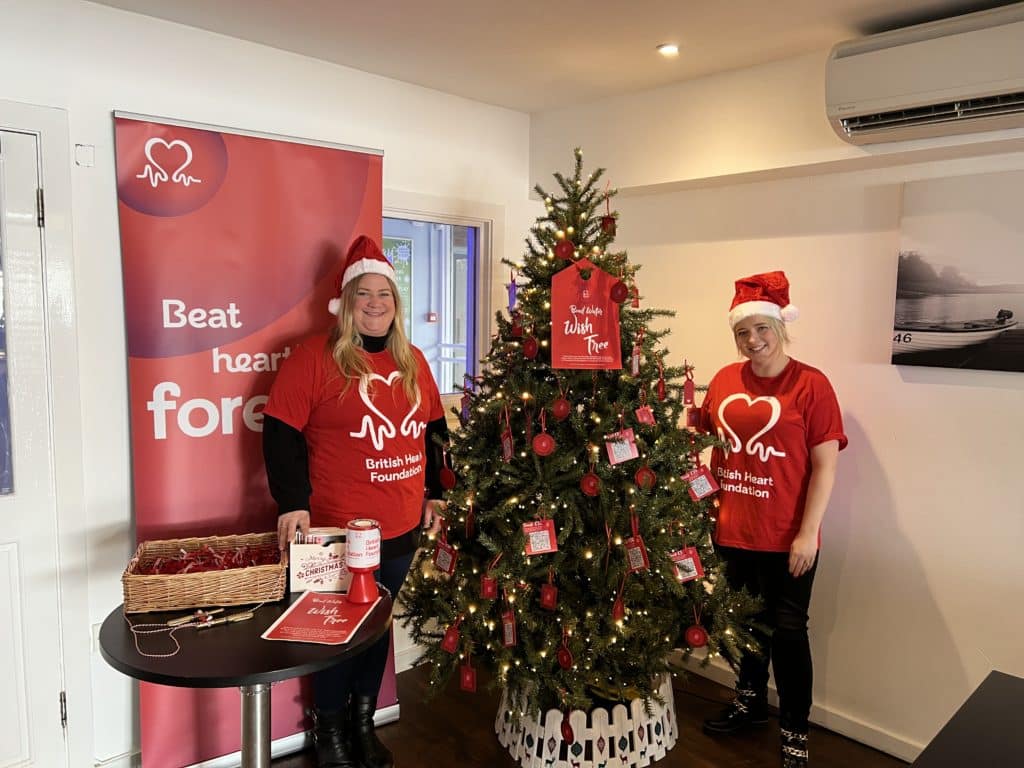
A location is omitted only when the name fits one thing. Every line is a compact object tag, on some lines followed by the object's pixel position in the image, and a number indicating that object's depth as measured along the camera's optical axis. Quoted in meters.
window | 3.41
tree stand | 2.43
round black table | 1.49
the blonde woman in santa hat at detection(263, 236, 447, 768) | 2.32
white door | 2.20
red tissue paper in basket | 1.87
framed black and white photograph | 2.33
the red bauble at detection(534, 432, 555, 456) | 2.24
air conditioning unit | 2.06
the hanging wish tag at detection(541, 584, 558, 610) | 2.29
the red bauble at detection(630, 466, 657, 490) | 2.30
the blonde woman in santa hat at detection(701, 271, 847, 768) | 2.43
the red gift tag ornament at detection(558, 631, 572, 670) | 2.28
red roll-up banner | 2.38
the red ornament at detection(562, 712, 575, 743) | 2.39
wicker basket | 1.75
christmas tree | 2.31
